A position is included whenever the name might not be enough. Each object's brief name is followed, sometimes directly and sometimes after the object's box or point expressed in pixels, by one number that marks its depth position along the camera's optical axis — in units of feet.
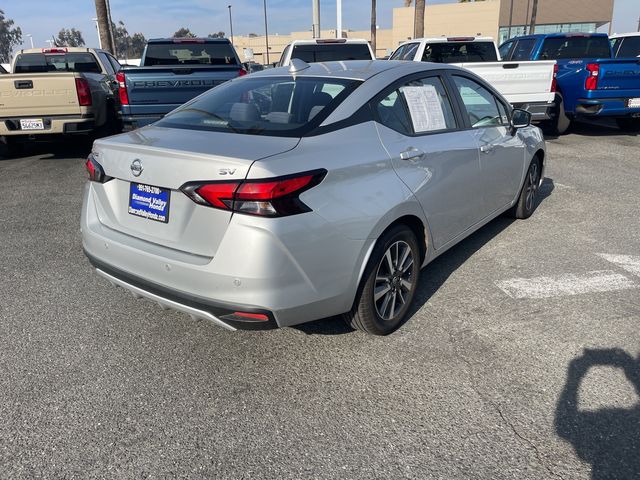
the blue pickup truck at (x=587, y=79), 31.48
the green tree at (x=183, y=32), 387.55
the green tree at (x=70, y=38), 354.13
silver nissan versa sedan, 8.27
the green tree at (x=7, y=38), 309.63
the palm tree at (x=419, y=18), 76.18
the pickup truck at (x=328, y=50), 32.89
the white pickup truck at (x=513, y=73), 29.86
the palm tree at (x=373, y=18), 154.61
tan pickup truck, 26.68
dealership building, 200.85
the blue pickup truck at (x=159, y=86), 25.26
